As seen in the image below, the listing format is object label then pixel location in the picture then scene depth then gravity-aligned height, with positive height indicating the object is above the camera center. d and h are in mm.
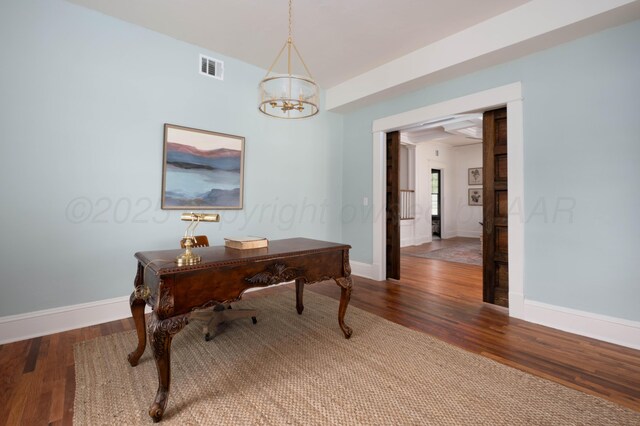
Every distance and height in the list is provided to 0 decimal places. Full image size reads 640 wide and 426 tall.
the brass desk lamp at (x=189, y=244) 1610 -166
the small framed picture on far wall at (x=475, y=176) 9125 +1439
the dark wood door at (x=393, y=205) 4320 +208
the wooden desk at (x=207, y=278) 1472 -386
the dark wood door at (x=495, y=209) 3119 +125
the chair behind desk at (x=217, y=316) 2367 -866
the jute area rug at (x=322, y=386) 1474 -1021
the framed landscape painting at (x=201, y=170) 3141 +560
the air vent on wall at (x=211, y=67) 3402 +1832
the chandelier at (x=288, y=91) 2135 +979
